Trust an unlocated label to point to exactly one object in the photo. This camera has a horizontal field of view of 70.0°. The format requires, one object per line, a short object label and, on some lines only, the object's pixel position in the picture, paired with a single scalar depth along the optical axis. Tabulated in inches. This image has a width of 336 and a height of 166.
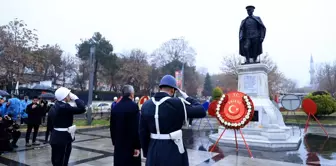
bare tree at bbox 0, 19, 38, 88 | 836.6
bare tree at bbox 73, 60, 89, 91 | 1823.3
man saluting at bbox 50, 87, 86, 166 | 176.6
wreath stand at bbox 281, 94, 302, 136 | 435.5
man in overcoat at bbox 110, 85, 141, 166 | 160.4
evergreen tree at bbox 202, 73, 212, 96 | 2716.5
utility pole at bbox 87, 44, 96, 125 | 548.7
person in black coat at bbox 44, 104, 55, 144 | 190.1
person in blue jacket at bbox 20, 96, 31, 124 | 456.2
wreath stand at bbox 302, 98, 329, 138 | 423.5
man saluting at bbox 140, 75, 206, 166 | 115.6
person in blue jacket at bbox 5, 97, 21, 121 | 374.0
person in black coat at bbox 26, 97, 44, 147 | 338.8
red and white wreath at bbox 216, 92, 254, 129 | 279.0
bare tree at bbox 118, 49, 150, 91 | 1708.9
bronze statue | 383.9
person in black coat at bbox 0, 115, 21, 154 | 279.8
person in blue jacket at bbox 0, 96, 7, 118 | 347.2
